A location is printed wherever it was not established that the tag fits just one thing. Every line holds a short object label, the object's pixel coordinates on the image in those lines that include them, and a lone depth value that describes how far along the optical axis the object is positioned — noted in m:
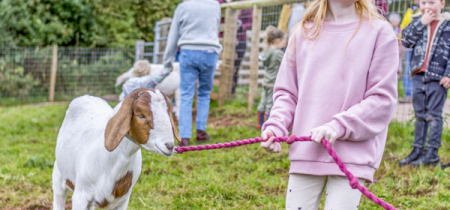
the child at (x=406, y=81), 6.89
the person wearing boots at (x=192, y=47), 4.95
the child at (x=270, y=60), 5.65
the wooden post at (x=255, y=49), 7.08
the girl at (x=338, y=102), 1.79
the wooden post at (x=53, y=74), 11.17
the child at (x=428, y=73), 3.92
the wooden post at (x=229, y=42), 7.84
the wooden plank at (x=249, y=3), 6.78
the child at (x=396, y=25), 7.66
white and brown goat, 1.88
